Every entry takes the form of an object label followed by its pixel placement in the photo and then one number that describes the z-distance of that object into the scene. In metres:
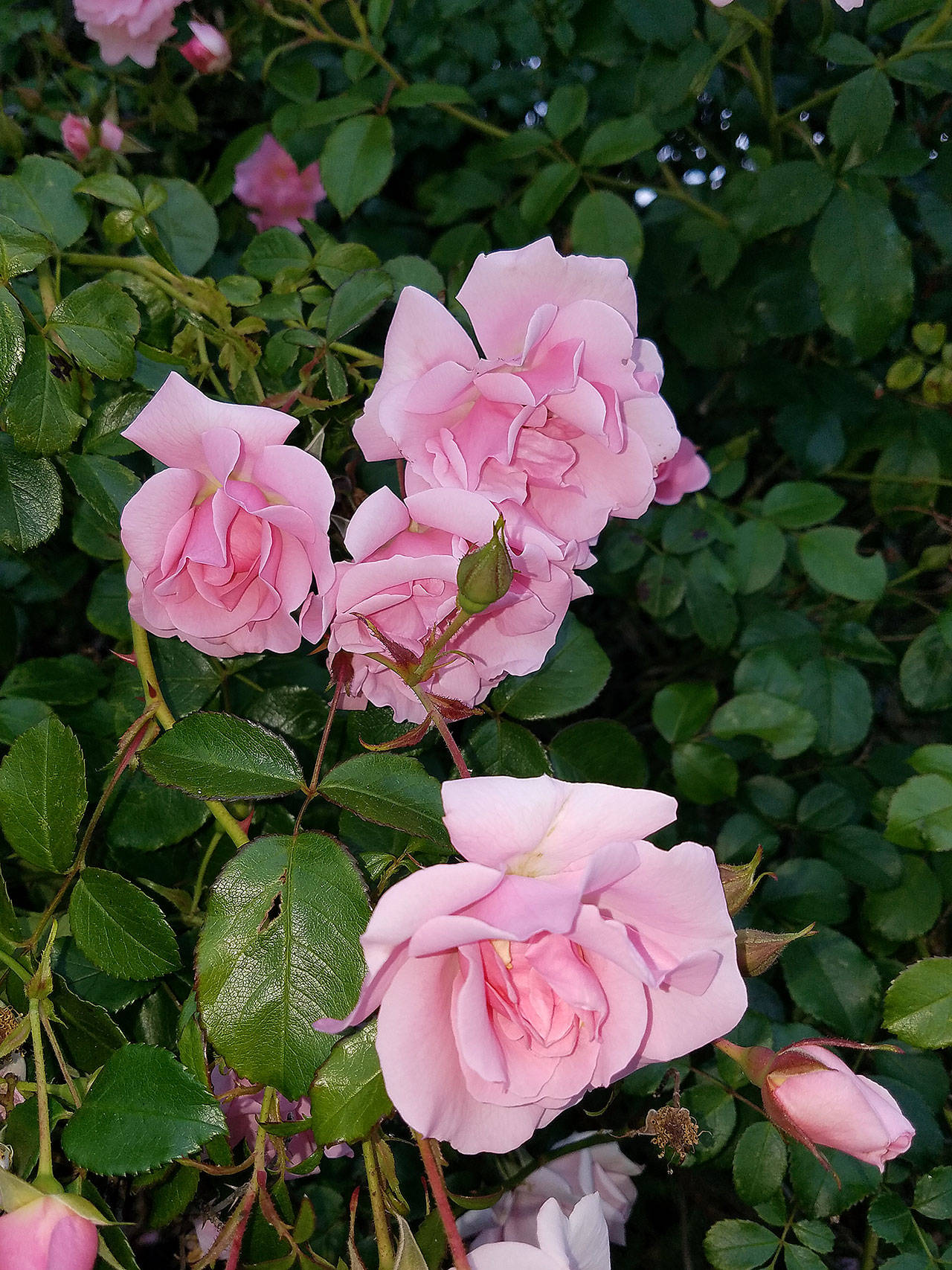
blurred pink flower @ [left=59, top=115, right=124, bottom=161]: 0.45
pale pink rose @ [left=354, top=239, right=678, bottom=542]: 0.24
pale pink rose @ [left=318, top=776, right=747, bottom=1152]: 0.19
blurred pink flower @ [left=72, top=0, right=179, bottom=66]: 0.46
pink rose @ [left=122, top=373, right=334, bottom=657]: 0.24
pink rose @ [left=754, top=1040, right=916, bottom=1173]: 0.22
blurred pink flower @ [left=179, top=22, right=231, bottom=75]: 0.50
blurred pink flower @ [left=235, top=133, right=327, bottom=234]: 0.57
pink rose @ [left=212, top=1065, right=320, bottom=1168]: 0.28
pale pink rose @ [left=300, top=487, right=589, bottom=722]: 0.23
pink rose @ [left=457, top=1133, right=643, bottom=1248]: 0.31
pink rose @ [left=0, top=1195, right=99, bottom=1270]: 0.21
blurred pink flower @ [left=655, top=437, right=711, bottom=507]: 0.40
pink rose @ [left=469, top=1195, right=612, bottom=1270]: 0.22
